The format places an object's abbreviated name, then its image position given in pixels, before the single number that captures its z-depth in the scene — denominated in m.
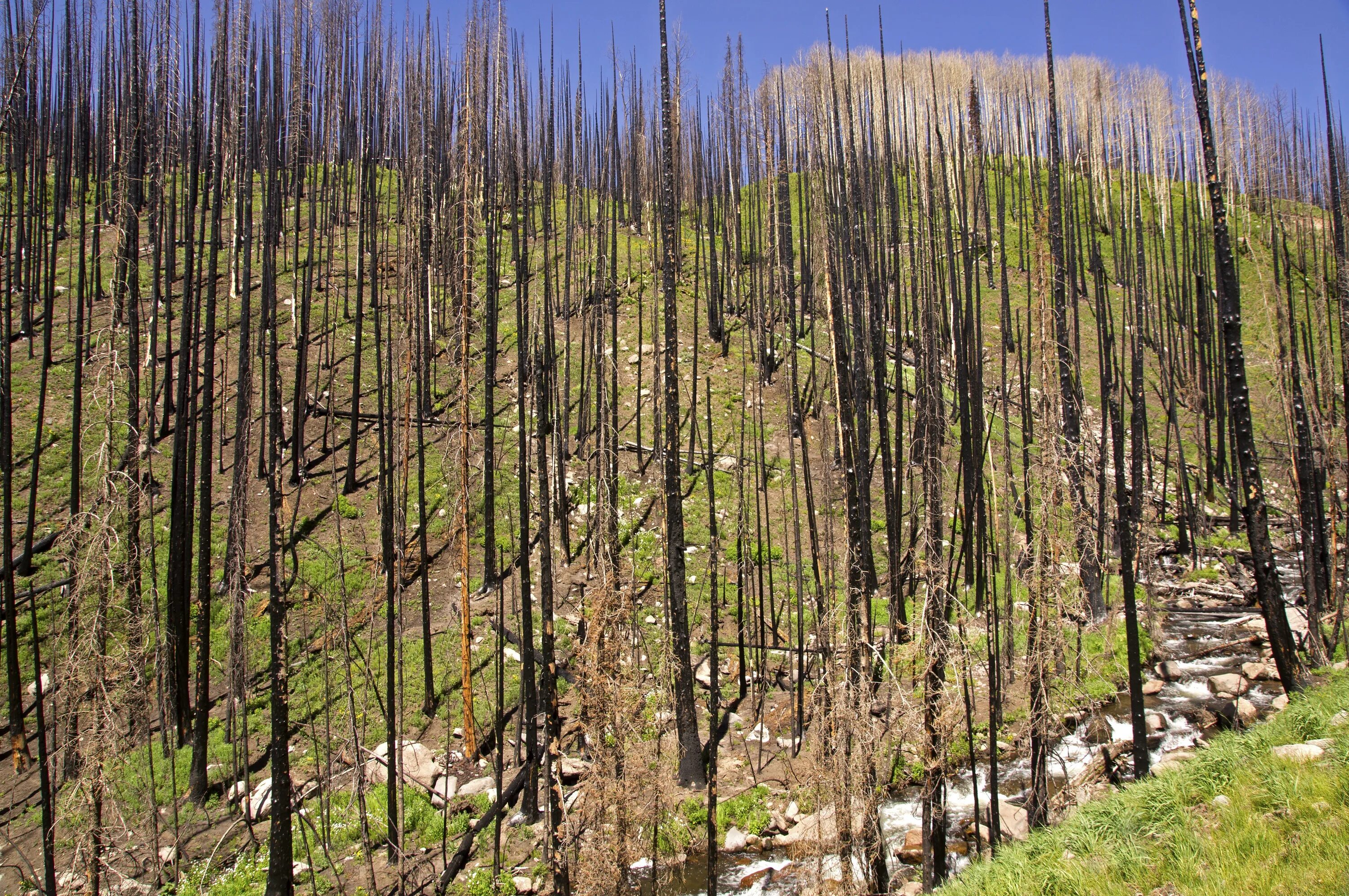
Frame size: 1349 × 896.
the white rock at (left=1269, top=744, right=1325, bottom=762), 6.61
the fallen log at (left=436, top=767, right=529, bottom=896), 9.80
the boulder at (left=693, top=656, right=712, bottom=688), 15.67
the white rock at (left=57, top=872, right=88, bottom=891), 8.86
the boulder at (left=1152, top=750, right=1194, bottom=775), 9.73
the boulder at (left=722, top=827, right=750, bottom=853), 11.40
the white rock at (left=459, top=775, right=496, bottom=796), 12.52
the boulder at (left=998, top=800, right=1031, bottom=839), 10.44
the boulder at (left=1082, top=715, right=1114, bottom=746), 12.64
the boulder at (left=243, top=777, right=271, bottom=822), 11.39
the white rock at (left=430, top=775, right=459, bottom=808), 12.13
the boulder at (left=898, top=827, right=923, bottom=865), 10.62
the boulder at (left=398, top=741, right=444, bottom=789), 12.81
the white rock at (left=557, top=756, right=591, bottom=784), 12.59
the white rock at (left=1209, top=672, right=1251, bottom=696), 14.77
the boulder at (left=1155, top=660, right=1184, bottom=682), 15.91
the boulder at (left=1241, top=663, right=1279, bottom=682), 15.26
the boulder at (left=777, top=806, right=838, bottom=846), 9.25
